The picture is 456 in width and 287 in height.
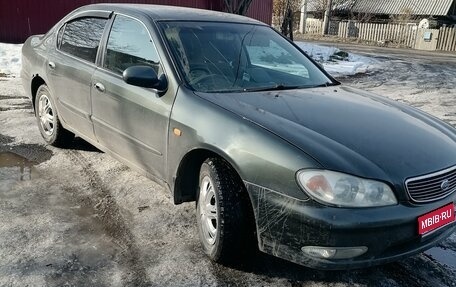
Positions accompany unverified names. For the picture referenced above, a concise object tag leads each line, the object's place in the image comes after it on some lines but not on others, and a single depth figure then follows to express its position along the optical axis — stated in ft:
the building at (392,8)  124.57
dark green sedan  8.42
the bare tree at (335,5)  139.83
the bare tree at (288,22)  56.49
